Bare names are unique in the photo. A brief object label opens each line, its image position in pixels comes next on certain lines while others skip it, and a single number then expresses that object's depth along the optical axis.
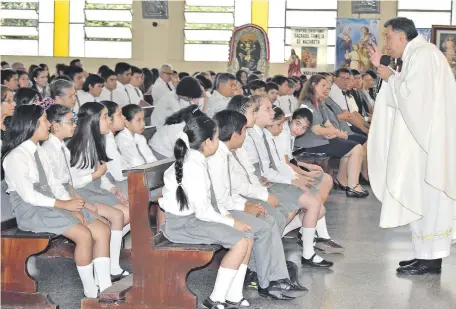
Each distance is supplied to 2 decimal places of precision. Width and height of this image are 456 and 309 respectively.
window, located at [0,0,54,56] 21.19
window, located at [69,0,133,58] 21.05
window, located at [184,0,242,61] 20.92
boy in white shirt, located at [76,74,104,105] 8.80
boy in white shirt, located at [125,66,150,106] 11.36
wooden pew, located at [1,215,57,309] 4.49
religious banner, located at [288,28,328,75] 17.20
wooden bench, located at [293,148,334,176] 9.02
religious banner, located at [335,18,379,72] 17.55
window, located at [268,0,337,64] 20.78
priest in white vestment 5.74
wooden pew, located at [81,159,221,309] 4.47
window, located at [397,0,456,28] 20.53
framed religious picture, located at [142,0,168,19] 20.84
